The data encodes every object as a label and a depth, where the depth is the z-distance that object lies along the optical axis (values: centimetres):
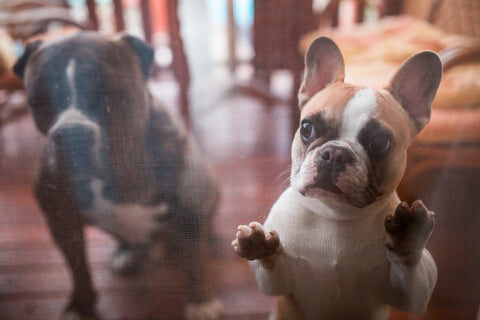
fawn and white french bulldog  47
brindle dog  64
